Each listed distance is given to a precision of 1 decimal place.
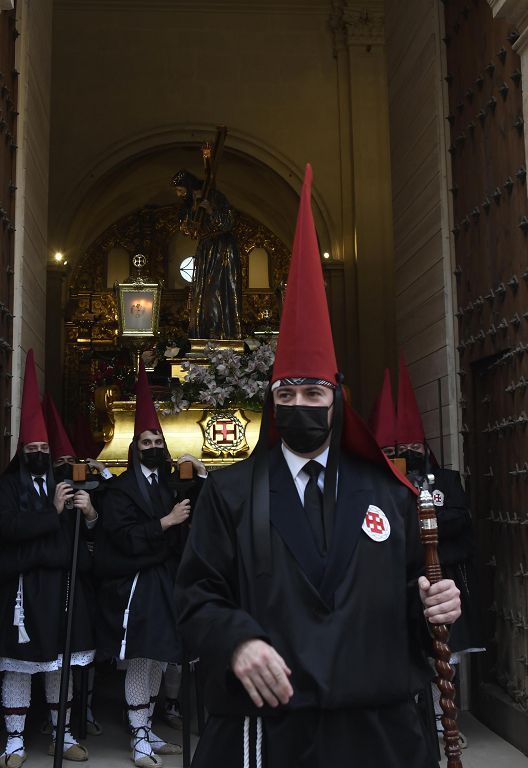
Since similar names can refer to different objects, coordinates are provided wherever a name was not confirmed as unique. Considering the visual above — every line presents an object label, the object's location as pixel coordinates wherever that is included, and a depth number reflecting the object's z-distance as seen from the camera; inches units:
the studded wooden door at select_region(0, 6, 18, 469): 245.0
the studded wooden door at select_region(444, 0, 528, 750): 216.7
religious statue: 357.1
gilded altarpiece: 666.8
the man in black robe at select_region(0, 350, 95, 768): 197.5
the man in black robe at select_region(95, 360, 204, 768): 202.2
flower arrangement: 282.5
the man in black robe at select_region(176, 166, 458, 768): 86.0
